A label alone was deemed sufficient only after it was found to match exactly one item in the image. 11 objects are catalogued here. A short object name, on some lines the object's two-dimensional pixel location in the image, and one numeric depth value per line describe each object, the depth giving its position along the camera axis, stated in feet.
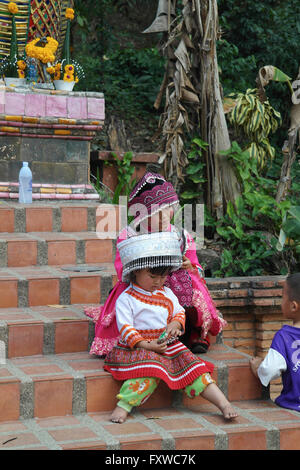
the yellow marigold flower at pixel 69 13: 22.40
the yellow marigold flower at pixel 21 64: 21.06
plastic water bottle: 19.20
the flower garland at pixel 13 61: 21.15
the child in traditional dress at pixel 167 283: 12.11
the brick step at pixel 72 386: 10.93
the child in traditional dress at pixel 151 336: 10.96
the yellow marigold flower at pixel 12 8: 21.99
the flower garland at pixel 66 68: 21.08
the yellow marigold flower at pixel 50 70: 20.83
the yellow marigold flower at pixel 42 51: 20.94
